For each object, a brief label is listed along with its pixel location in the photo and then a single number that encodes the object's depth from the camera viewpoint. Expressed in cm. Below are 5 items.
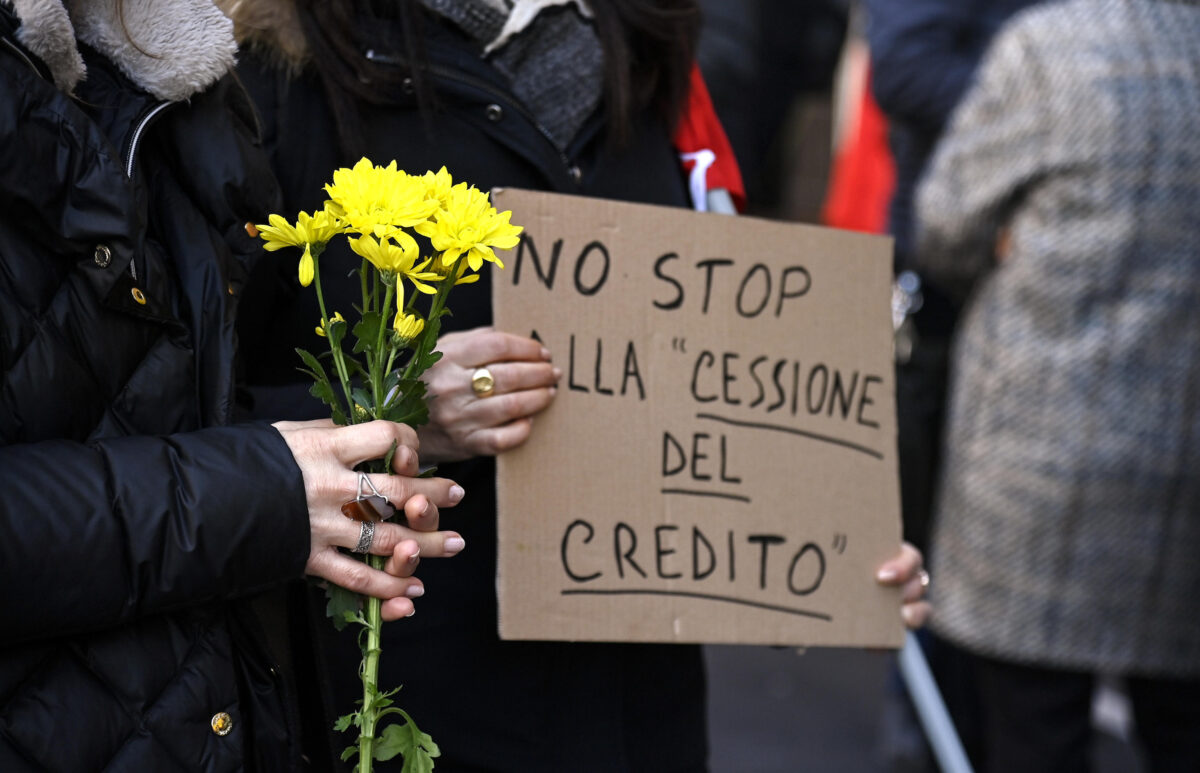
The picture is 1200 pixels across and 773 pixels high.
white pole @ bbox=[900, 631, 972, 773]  382
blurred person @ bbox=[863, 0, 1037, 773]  660
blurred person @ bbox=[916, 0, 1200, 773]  523
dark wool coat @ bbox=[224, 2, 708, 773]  303
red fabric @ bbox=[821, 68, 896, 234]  795
